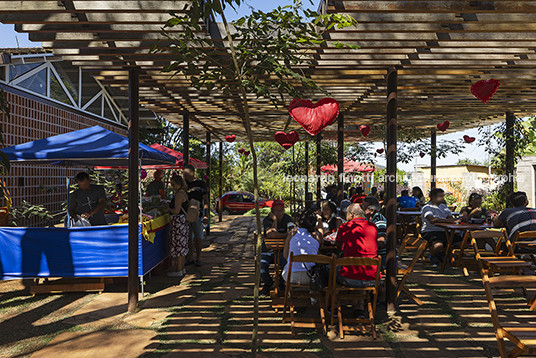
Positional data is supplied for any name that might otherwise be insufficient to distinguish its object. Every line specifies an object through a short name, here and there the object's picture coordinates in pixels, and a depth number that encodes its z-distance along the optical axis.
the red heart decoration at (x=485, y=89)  4.44
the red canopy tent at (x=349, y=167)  13.49
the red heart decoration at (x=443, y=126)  8.55
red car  16.44
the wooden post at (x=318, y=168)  10.30
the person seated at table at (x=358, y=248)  3.55
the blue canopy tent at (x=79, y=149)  4.71
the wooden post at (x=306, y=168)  12.12
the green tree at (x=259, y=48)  2.03
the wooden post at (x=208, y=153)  10.79
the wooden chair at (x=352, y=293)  3.35
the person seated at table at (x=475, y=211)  6.39
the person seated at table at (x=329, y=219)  5.15
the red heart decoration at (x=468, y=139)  10.33
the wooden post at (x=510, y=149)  8.98
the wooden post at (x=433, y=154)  12.15
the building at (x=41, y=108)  8.76
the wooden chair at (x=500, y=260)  3.98
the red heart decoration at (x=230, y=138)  11.22
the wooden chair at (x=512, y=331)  2.12
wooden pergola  3.09
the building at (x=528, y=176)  13.54
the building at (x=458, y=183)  14.50
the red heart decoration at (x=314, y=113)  2.90
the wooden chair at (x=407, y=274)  3.91
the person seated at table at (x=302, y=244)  3.69
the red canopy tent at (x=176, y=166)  9.11
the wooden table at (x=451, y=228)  5.67
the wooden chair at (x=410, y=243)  4.31
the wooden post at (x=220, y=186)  12.64
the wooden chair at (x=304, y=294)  3.38
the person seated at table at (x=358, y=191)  10.62
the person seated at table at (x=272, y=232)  4.61
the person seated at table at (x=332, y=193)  9.79
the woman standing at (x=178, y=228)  5.59
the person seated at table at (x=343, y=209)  7.33
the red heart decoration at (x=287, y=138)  7.06
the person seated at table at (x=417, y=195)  9.58
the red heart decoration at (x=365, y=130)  9.30
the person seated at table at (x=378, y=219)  4.46
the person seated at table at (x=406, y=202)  8.59
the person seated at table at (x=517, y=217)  5.07
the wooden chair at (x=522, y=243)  4.64
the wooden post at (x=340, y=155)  8.55
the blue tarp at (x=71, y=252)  4.67
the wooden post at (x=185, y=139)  8.18
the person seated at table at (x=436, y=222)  6.12
